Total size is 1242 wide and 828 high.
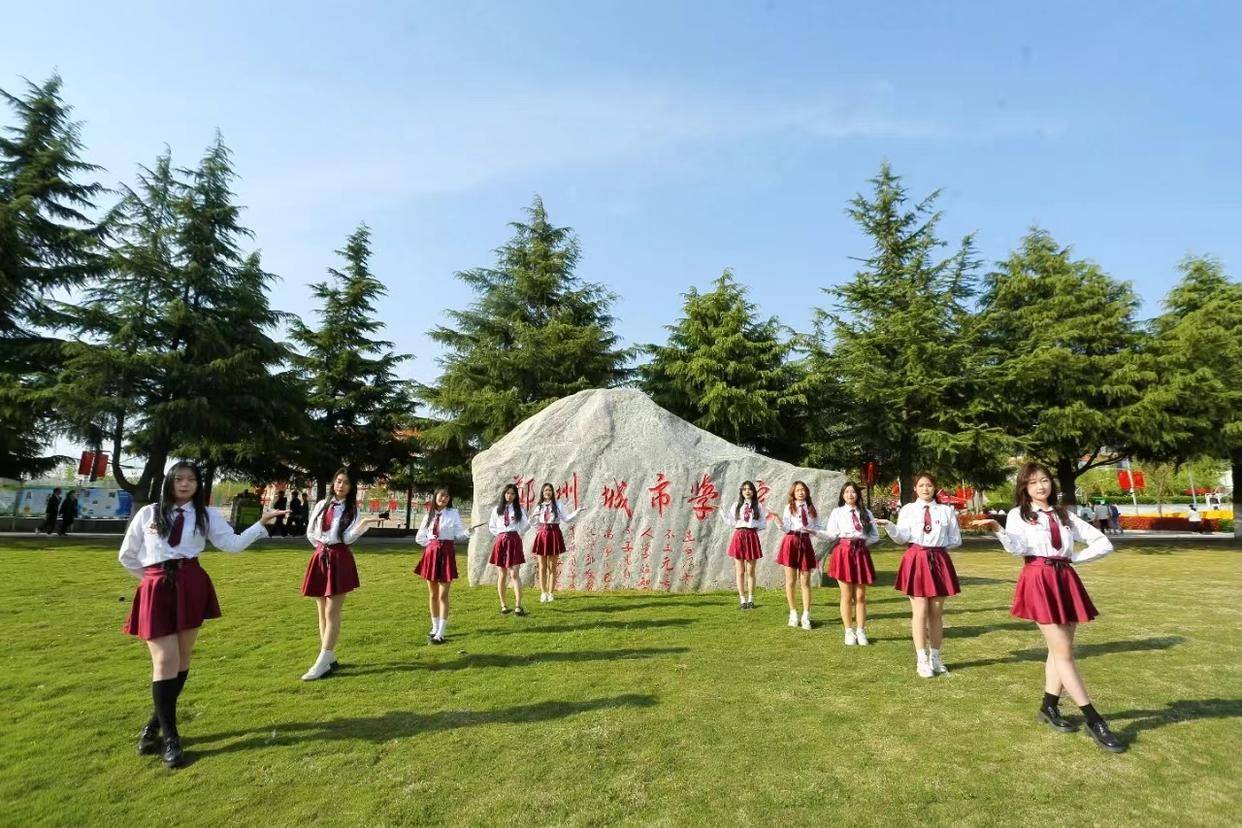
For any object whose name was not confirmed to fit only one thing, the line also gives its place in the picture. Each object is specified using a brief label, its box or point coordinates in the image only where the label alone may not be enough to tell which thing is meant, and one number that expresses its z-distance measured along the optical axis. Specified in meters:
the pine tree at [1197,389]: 19.55
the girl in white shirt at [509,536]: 8.14
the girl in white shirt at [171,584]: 3.99
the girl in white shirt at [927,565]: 5.54
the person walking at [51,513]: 19.87
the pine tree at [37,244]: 18.38
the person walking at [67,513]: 19.45
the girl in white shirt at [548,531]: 9.31
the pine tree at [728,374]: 21.25
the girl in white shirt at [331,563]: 5.51
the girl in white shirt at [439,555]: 6.81
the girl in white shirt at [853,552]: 6.63
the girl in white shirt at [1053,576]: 4.26
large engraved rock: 11.01
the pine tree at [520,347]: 21.31
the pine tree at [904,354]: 20.33
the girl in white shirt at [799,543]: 7.62
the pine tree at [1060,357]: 20.30
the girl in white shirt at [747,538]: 8.91
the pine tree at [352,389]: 24.08
